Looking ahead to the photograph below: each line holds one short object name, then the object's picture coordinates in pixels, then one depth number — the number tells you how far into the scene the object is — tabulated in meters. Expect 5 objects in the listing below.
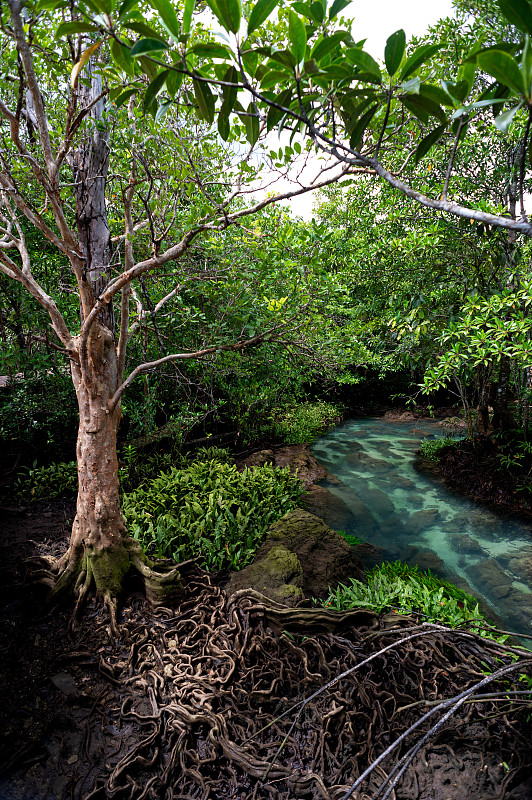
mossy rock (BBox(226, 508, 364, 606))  3.74
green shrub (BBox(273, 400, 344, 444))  9.73
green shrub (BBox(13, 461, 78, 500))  5.72
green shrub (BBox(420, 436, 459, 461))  9.66
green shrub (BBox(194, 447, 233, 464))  7.44
